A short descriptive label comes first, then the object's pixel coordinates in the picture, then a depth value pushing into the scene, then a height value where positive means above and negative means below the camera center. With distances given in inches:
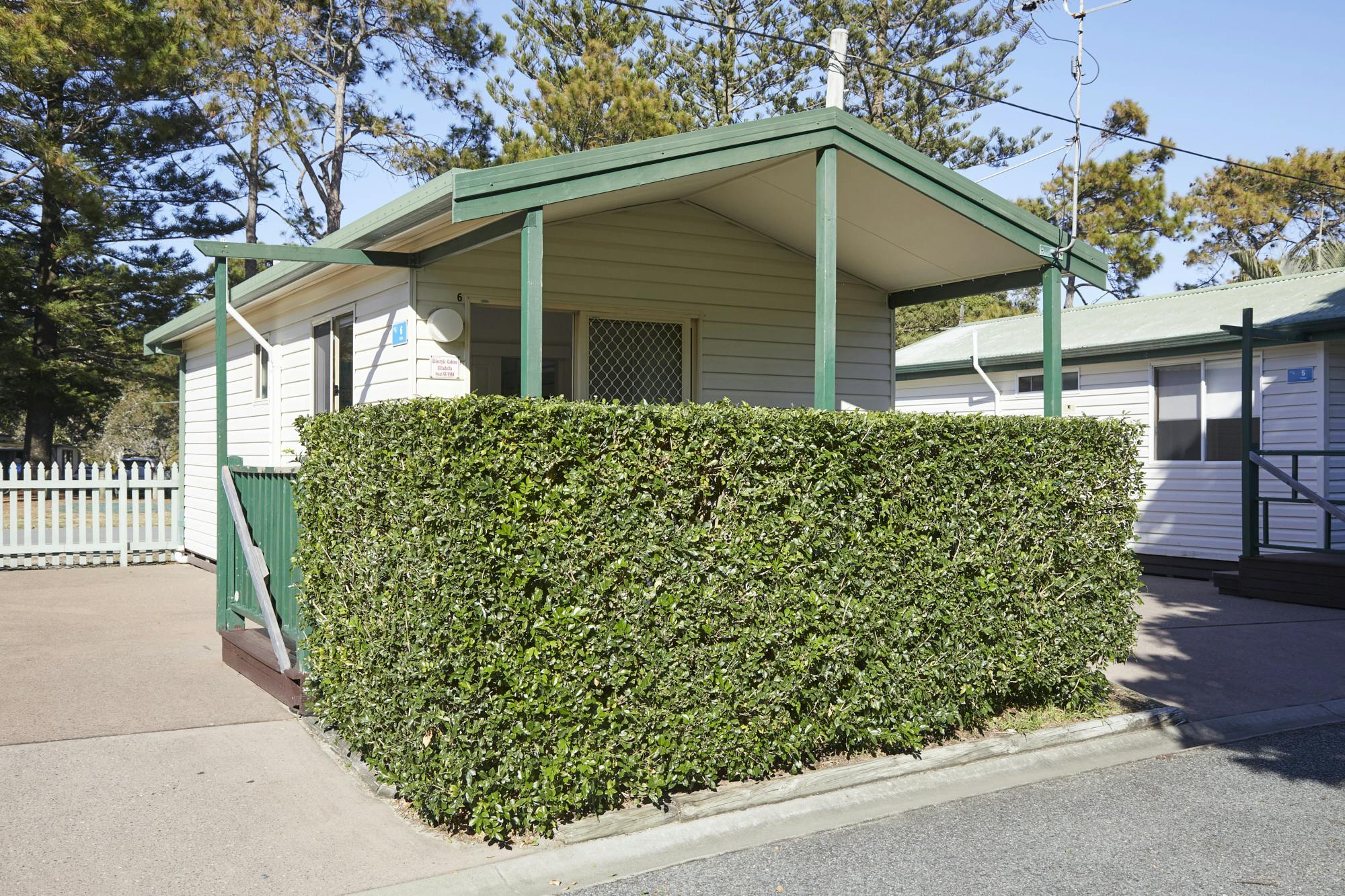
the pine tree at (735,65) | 966.4 +355.1
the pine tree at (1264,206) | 1354.6 +317.6
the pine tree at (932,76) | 1043.3 +375.4
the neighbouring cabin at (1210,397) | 467.5 +25.8
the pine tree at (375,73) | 992.2 +363.6
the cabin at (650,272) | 255.9 +53.9
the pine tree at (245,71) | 938.7 +354.2
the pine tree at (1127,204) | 1176.2 +277.9
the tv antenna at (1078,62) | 455.2 +172.0
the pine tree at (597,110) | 871.7 +281.3
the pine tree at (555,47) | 919.7 +360.2
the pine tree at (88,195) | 902.4 +246.0
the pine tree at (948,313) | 1397.6 +182.0
